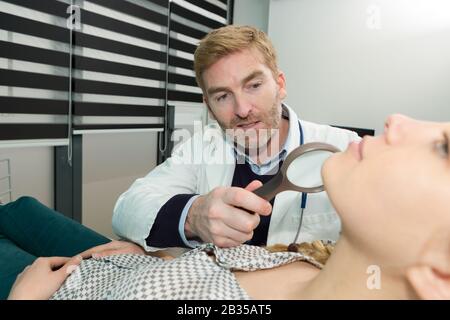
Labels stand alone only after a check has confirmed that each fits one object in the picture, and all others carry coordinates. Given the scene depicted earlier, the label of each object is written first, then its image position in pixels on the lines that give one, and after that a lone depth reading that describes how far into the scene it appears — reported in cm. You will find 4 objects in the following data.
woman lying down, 55
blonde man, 103
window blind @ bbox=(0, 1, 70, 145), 194
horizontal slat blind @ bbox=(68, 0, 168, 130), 234
